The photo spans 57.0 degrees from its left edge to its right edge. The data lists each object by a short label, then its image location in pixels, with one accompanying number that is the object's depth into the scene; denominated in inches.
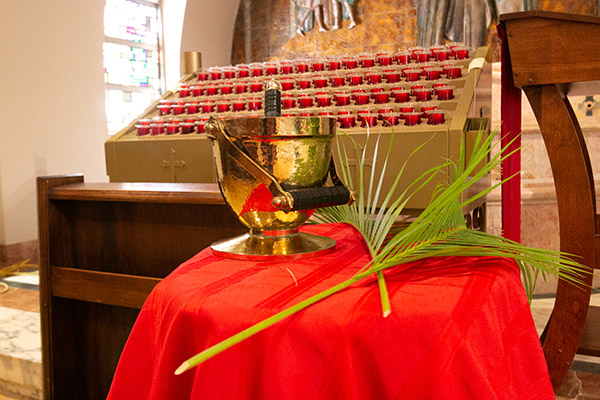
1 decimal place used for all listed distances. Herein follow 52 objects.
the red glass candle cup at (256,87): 175.6
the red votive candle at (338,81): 167.5
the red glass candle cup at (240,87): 177.9
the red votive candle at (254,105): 163.9
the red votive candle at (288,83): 171.9
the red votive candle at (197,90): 186.7
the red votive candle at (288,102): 161.5
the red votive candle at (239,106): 165.6
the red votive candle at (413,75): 155.4
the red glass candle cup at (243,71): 191.2
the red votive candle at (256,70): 188.4
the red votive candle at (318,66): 180.5
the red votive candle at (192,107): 173.9
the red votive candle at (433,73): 152.0
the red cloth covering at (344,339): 23.0
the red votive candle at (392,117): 132.3
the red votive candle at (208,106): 172.2
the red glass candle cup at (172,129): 163.2
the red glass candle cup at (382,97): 149.3
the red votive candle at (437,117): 127.8
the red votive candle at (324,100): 156.3
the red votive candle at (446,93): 139.0
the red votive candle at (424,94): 142.4
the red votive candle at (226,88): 180.1
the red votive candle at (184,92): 188.4
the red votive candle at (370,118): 137.5
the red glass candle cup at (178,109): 176.4
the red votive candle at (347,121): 140.2
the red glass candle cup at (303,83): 171.2
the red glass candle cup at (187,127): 161.2
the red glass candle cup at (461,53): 158.6
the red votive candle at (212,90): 183.9
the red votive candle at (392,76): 159.2
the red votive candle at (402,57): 169.3
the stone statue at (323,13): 328.5
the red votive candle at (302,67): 182.0
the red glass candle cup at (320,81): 169.9
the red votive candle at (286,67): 184.4
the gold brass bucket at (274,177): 32.1
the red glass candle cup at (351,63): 176.2
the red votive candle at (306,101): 158.4
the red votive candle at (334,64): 179.0
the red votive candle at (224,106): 168.6
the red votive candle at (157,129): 164.9
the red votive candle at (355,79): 164.1
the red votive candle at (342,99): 153.3
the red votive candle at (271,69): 188.9
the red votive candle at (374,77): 162.1
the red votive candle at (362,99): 151.6
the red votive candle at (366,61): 174.4
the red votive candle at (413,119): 132.0
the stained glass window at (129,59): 294.2
